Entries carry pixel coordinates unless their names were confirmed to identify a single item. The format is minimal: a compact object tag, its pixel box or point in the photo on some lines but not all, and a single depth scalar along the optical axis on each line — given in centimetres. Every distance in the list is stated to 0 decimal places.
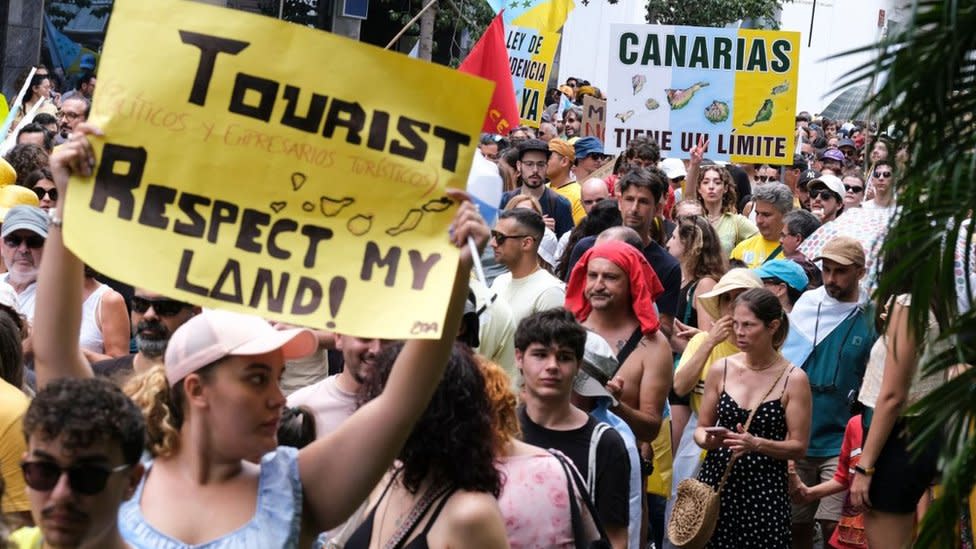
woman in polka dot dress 721
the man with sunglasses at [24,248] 712
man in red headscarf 720
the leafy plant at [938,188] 336
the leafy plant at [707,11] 3394
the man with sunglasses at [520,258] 809
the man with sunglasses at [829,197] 1307
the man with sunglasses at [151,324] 579
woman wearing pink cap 342
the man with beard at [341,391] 547
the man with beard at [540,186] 1178
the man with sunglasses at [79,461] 308
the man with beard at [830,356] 795
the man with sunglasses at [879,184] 1116
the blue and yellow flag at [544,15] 1571
